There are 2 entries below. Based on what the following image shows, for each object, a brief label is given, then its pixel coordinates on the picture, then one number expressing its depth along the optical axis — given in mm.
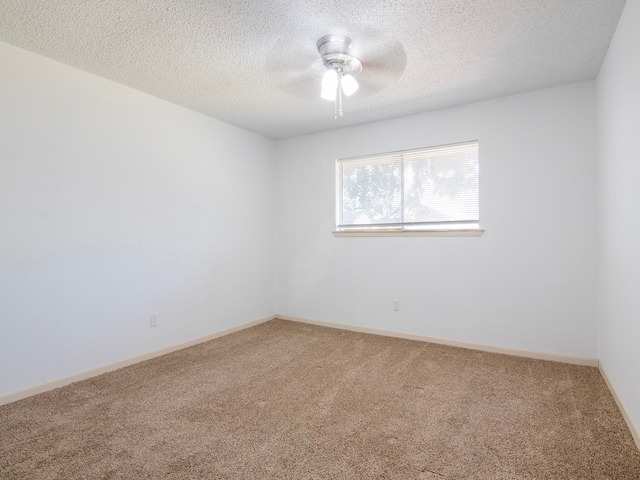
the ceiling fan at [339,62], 2197
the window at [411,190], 3391
